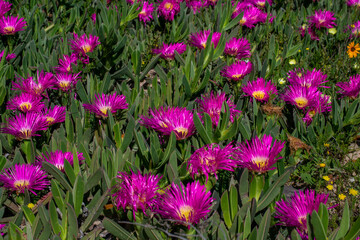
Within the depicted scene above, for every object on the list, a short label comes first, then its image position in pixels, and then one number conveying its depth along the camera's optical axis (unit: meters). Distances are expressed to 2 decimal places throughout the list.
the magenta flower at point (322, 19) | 2.62
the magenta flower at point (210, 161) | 1.27
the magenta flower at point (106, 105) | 1.58
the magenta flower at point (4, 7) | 2.31
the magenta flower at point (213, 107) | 1.56
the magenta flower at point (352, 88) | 1.86
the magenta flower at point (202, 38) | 2.26
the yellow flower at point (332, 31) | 2.66
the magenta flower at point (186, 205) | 1.12
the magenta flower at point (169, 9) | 2.67
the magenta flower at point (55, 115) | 1.63
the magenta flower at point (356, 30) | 2.62
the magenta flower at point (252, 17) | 2.65
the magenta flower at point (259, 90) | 1.80
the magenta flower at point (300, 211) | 1.15
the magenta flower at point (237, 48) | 2.19
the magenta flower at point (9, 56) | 2.07
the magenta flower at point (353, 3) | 3.02
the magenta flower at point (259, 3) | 2.90
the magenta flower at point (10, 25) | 2.17
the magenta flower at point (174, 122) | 1.46
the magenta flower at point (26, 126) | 1.49
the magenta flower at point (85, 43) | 2.10
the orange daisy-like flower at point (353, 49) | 2.41
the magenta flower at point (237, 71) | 1.95
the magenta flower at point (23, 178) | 1.34
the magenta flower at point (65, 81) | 1.84
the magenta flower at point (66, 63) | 1.97
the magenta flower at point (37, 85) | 1.78
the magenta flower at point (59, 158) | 1.44
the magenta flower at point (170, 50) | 2.19
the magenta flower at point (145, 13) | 2.73
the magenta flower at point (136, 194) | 1.20
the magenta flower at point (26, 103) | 1.63
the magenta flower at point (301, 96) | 1.77
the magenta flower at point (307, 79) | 1.88
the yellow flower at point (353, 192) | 1.51
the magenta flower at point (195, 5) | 2.87
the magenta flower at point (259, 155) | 1.25
